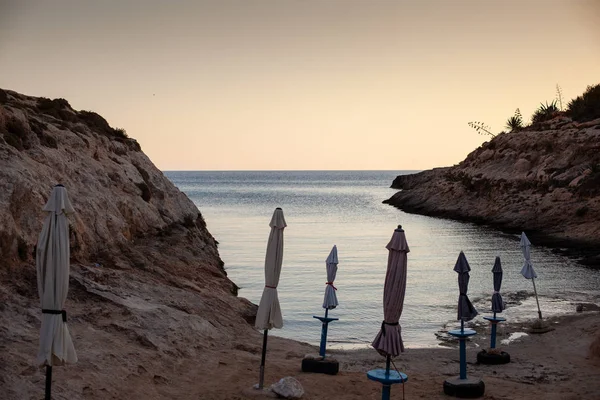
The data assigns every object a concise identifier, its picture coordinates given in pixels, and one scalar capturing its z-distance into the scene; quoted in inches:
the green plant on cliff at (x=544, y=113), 2819.9
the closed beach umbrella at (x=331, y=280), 571.5
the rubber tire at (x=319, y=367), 571.1
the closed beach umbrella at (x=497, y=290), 641.0
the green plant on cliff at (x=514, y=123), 2989.2
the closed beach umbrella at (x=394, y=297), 400.8
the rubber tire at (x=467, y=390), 518.6
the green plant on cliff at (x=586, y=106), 2536.4
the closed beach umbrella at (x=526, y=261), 767.7
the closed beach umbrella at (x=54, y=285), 361.7
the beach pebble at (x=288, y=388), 492.4
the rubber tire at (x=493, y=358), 637.9
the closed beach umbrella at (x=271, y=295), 503.2
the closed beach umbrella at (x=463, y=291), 526.9
